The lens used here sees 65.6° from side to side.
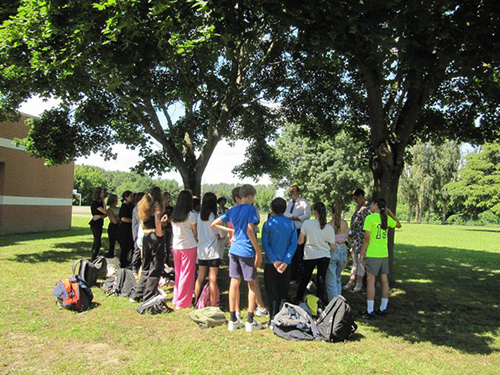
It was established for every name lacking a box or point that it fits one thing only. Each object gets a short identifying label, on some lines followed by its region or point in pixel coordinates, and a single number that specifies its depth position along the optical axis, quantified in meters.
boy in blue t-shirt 5.29
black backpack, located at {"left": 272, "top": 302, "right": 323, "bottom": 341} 4.95
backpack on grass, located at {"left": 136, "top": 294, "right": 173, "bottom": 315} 5.92
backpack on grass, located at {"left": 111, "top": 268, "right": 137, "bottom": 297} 6.90
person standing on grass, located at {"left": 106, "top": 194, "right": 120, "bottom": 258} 8.92
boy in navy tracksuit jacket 5.57
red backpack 5.93
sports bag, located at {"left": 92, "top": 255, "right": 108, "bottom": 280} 7.89
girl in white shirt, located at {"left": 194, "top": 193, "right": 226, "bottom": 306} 6.14
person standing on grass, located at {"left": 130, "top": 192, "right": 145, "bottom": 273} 8.18
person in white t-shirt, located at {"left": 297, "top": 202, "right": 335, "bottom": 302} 6.14
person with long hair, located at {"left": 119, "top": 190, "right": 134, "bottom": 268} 8.67
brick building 18.42
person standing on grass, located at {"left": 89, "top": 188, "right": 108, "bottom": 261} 9.08
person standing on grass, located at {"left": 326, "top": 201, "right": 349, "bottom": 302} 6.50
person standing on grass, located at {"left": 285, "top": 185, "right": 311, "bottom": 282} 7.87
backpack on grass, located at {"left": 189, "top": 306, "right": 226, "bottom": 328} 5.37
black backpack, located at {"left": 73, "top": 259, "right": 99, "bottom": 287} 7.24
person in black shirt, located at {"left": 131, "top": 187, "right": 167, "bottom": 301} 6.41
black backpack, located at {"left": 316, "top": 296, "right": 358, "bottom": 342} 4.86
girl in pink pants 6.28
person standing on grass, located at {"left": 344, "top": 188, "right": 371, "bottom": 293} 7.73
